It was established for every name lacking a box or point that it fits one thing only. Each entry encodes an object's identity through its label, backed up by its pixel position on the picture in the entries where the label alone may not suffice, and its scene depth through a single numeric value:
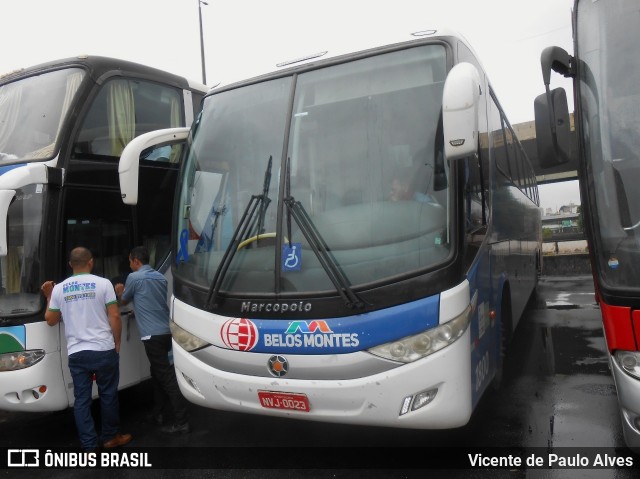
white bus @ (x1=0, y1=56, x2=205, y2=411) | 4.69
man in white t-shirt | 4.55
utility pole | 16.92
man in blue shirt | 5.01
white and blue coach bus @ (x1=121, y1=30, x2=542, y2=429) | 3.49
